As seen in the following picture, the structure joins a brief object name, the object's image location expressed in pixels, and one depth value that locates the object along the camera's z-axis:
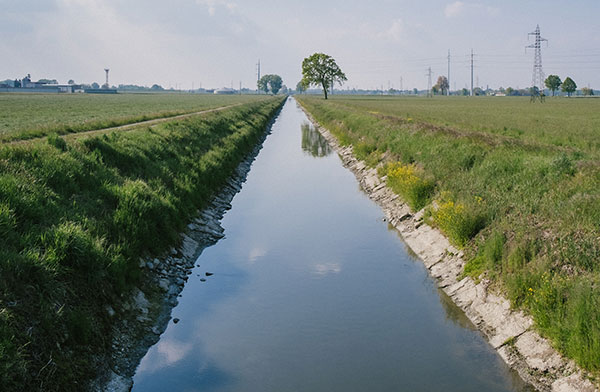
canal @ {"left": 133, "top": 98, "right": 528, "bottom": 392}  7.94
